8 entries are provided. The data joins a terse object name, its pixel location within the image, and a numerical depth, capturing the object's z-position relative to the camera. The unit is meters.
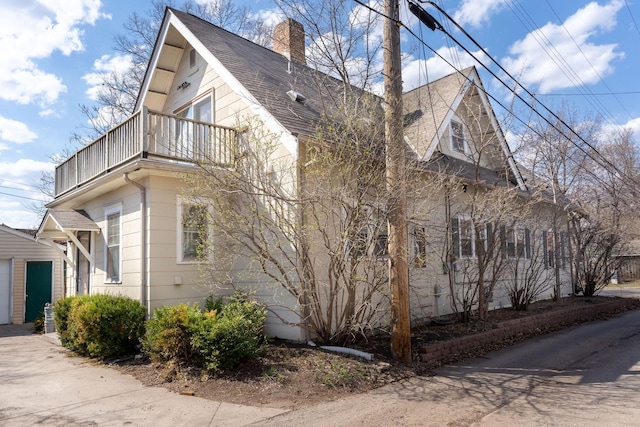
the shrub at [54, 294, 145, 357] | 8.27
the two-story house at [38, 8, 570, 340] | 8.86
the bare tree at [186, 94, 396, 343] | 7.36
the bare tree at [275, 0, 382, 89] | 8.17
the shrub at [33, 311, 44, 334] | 12.83
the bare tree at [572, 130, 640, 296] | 16.73
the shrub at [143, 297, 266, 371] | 6.68
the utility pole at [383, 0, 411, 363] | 7.31
